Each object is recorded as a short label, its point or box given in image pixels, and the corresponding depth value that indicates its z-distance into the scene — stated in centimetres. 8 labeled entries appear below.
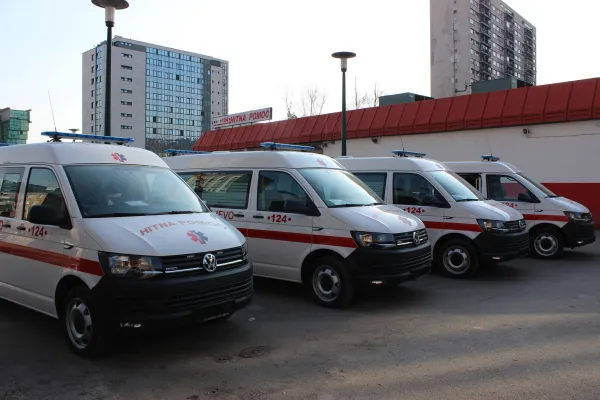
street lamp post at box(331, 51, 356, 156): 1457
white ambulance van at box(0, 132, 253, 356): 429
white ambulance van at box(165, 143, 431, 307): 627
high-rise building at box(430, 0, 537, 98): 10175
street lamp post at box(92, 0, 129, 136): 972
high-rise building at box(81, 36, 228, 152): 11450
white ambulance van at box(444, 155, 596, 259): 1045
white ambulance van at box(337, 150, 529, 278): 836
